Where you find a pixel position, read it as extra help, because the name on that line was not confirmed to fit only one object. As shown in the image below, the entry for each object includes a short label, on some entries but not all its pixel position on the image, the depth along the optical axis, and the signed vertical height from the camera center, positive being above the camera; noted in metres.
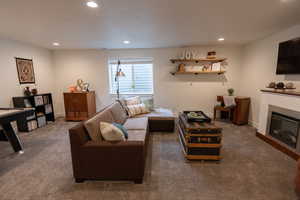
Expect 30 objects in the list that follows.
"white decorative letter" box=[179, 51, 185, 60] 4.39 +0.85
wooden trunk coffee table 2.17 -0.92
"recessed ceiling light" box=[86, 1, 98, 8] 1.84 +1.07
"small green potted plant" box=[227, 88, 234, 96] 4.36 -0.27
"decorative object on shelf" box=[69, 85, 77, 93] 4.52 -0.17
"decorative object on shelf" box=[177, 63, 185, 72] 4.42 +0.50
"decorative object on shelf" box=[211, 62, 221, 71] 4.35 +0.48
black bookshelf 3.62 -0.71
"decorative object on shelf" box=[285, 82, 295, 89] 2.70 -0.06
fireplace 2.40 -0.83
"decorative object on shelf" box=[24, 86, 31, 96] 3.81 -0.20
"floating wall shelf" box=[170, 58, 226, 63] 4.30 +0.71
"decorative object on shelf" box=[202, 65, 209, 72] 4.40 +0.46
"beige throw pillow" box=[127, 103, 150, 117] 3.50 -0.68
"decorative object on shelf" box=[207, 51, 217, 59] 4.30 +0.85
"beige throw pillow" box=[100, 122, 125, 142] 1.82 -0.66
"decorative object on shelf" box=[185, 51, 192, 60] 4.35 +0.84
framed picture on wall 3.73 +0.37
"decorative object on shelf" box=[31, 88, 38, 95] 4.00 -0.20
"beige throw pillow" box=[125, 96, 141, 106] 3.71 -0.47
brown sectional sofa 1.72 -0.91
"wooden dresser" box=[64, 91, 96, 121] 4.41 -0.68
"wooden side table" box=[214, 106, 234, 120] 4.13 -0.76
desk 2.38 -0.76
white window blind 4.84 +0.24
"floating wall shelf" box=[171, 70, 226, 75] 4.35 +0.33
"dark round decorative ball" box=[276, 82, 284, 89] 2.81 -0.06
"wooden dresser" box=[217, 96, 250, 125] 3.92 -0.81
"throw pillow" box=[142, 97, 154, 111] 3.92 -0.56
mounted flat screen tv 2.57 +0.48
